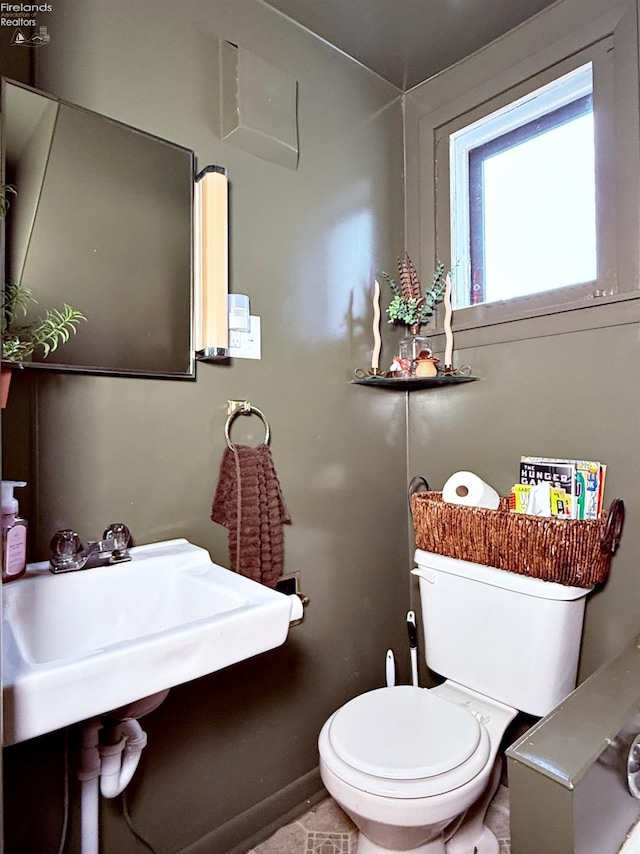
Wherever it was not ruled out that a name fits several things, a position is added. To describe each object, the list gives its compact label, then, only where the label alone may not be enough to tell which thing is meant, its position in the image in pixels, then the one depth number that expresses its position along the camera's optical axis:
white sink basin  0.67
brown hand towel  1.34
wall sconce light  1.26
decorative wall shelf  1.67
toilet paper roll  1.45
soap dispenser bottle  0.95
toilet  1.05
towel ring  1.39
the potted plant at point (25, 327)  0.96
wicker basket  1.24
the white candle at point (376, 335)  1.72
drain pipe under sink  1.00
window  1.38
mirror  1.08
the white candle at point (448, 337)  1.68
